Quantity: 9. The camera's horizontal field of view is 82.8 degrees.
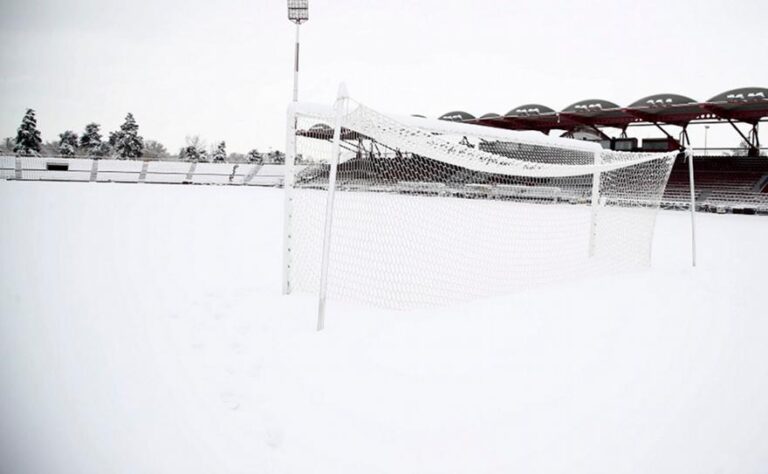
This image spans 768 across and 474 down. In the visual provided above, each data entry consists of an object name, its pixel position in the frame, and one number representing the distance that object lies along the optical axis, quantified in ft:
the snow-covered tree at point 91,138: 179.01
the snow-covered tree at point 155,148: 200.93
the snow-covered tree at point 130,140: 171.64
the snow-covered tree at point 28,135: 140.97
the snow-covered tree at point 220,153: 187.73
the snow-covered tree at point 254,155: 181.65
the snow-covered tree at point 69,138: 181.22
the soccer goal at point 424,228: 13.67
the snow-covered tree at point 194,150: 182.70
